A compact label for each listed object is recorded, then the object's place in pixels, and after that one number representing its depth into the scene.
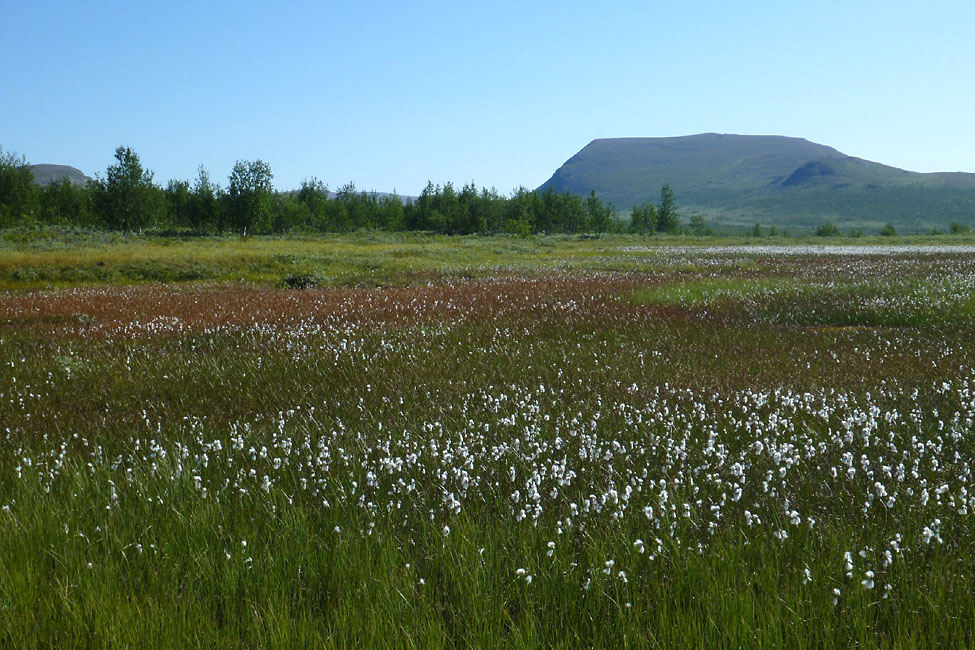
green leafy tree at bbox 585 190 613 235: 114.69
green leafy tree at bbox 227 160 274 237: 79.31
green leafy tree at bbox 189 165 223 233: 83.62
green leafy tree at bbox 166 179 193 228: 89.38
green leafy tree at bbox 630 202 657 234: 126.50
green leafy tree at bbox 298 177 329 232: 107.00
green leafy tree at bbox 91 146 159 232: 76.75
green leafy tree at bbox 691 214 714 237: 130.21
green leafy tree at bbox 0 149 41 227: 79.44
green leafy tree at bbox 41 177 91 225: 88.81
